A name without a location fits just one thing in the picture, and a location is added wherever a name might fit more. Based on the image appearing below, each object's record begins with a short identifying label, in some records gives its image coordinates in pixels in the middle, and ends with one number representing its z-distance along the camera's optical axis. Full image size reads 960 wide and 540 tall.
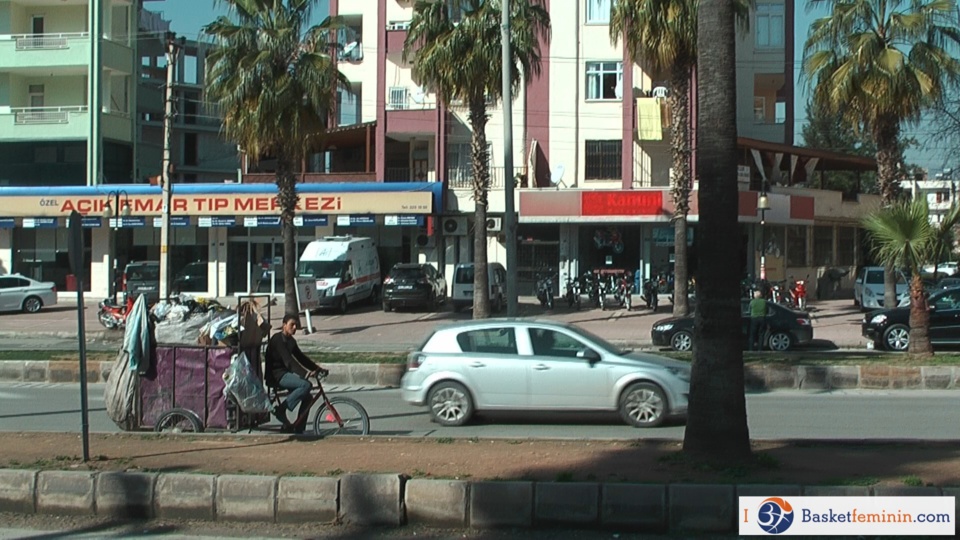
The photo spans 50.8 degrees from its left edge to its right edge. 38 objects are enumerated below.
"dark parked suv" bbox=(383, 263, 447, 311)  35.66
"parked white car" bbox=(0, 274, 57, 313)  37.96
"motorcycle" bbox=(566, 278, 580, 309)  36.62
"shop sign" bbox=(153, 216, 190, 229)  40.69
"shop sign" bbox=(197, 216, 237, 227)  40.41
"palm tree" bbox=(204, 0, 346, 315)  28.94
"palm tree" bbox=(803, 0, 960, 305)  29.45
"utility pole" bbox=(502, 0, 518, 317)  24.08
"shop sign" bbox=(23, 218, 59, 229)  41.66
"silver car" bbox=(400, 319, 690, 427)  13.68
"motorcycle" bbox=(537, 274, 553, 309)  36.16
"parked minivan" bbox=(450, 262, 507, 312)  35.41
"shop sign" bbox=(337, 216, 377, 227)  39.22
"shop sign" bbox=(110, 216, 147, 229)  40.81
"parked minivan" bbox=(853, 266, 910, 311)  33.78
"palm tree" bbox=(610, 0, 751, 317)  29.05
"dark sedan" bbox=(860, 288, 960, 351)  23.59
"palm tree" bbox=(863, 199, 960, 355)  19.27
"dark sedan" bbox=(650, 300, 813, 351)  24.77
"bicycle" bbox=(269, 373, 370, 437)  12.48
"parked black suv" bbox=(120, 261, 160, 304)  38.06
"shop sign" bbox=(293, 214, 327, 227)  39.69
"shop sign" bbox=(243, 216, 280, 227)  39.81
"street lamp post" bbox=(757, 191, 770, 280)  34.28
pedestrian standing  24.11
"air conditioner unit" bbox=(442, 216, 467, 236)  40.66
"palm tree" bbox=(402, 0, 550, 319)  28.66
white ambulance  35.69
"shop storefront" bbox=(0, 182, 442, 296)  39.16
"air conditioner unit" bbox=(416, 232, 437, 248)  41.09
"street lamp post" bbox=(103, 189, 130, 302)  37.31
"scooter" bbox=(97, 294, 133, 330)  31.17
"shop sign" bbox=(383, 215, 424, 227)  38.94
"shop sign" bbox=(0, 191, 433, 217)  38.81
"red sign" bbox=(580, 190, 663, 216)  37.31
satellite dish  39.22
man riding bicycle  12.31
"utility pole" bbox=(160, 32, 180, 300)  28.34
